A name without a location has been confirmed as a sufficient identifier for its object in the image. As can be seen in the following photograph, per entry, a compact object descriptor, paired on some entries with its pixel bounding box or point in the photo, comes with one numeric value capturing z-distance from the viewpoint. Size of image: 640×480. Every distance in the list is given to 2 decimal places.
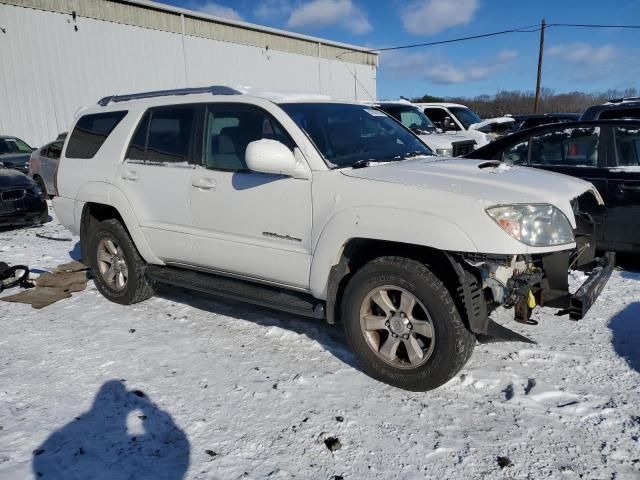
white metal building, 16.52
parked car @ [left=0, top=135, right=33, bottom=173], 13.16
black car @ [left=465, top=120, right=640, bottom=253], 5.23
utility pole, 31.44
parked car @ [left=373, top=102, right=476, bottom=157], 10.31
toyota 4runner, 3.04
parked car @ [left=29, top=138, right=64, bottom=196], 11.62
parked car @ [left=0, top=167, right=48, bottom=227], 8.62
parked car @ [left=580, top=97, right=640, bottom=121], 7.11
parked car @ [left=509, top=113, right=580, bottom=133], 16.09
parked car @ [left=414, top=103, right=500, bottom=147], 12.96
